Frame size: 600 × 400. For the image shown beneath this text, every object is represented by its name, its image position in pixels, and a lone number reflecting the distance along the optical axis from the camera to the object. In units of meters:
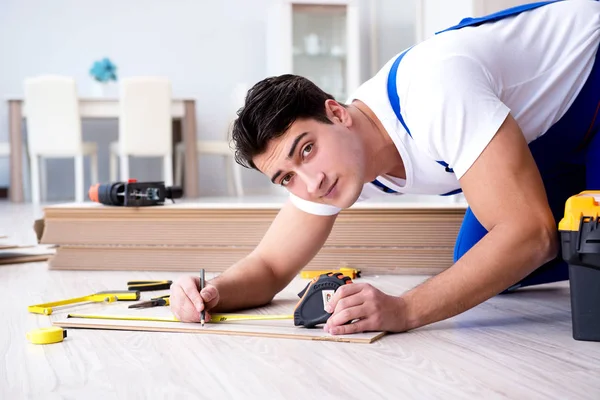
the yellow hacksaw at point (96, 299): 1.91
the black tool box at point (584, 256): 1.37
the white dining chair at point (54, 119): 7.24
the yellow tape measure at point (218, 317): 1.70
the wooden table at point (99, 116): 7.55
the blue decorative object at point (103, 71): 8.00
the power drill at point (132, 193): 2.82
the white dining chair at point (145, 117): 7.19
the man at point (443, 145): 1.40
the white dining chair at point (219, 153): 8.07
